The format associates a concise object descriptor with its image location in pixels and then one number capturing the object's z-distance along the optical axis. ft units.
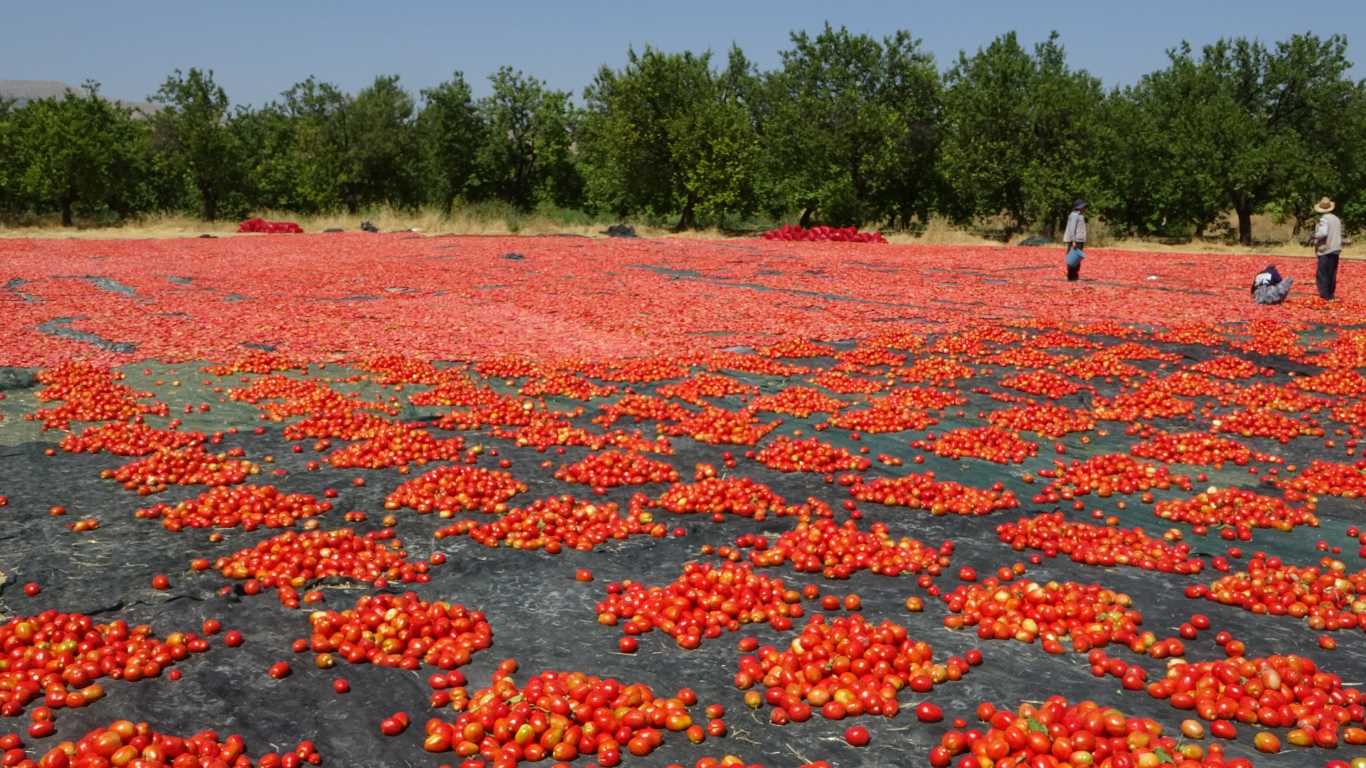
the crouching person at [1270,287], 64.49
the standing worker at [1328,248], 63.31
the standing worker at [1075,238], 77.29
